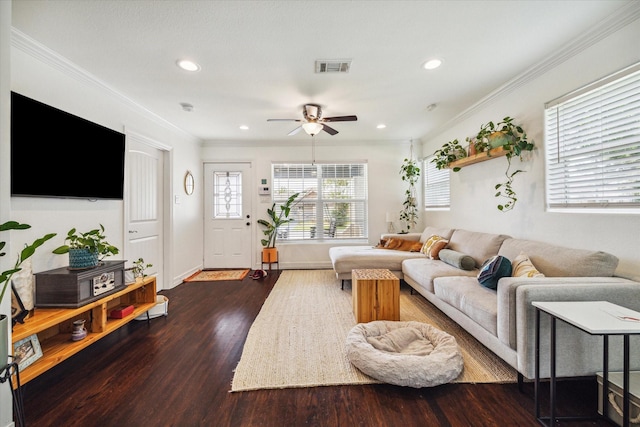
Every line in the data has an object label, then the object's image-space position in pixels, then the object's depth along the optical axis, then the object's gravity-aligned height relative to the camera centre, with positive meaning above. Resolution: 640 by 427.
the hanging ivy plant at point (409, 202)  5.12 +0.18
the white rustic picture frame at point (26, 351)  1.64 -0.90
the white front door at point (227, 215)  5.20 -0.06
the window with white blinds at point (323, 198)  5.30 +0.28
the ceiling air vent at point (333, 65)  2.36 +1.35
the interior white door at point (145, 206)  3.25 +0.08
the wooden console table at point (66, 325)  1.67 -0.97
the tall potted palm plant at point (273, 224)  4.93 -0.24
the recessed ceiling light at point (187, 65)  2.34 +1.34
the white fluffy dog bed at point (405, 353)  1.67 -1.00
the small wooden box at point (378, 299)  2.61 -0.86
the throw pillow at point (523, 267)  2.06 -0.46
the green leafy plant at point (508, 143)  2.65 +0.72
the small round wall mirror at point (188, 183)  4.51 +0.51
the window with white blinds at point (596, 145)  1.83 +0.52
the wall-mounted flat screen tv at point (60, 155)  1.91 +0.49
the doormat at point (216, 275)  4.46 -1.12
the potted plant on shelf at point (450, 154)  3.56 +0.82
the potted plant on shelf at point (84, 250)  2.15 -0.32
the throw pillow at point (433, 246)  3.59 -0.48
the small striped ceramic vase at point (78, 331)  2.06 -0.94
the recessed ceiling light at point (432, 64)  2.37 +1.36
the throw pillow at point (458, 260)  2.91 -0.55
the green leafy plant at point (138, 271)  2.70 -0.61
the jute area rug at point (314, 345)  1.81 -1.13
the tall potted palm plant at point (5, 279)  1.20 -0.31
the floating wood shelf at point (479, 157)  2.86 +0.65
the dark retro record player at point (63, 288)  1.97 -0.57
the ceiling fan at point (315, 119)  3.24 +1.17
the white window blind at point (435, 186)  4.41 +0.45
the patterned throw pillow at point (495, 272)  2.21 -0.51
